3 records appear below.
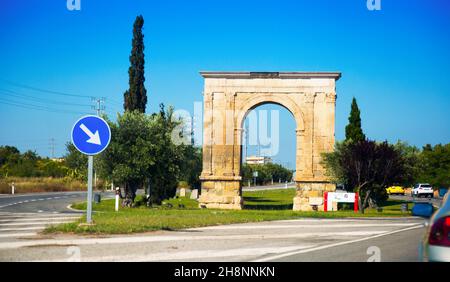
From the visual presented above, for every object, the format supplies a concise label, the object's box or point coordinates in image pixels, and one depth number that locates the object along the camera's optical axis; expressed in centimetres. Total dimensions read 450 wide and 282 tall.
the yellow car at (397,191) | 8100
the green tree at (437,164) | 7819
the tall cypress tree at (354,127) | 5069
